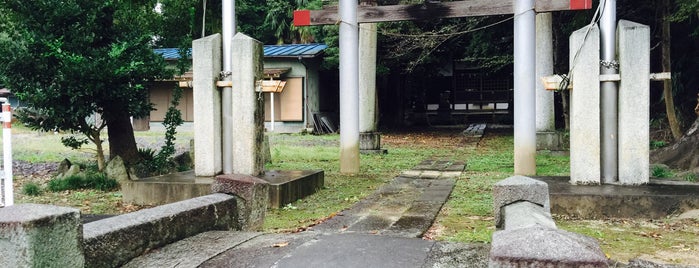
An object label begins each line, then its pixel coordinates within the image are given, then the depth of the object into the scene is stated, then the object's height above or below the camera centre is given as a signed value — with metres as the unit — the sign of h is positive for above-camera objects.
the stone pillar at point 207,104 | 8.06 +0.31
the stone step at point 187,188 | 7.30 -0.86
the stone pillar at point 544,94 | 12.91 +0.62
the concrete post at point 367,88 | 14.13 +0.89
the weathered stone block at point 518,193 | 4.29 -0.58
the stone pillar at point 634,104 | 6.64 +0.17
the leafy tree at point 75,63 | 8.60 +1.03
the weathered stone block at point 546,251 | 2.36 -0.58
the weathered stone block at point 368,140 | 14.34 -0.46
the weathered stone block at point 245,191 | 4.80 -0.59
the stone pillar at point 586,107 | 6.81 +0.15
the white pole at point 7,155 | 6.57 -0.32
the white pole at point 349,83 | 10.17 +0.74
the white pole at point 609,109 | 6.86 +0.12
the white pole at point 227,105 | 8.13 +0.30
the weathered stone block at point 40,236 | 2.83 -0.58
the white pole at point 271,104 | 21.42 +0.82
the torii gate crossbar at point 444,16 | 9.03 +1.41
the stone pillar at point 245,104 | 7.96 +0.30
